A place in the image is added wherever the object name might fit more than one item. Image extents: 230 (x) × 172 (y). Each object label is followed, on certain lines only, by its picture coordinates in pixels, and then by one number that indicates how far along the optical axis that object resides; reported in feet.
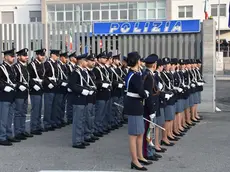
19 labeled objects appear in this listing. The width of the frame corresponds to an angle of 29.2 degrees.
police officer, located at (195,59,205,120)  40.81
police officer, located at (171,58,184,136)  33.35
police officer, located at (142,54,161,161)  24.62
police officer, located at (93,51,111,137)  34.45
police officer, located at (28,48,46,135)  34.58
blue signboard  50.42
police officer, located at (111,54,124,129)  37.62
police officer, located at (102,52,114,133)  35.70
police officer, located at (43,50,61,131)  36.24
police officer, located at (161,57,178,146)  30.60
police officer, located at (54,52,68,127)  37.49
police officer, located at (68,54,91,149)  29.55
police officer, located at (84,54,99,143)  30.60
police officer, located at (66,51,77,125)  38.75
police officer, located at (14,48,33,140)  32.35
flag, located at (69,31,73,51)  50.93
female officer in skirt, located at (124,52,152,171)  24.07
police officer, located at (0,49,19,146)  30.78
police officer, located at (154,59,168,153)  28.23
